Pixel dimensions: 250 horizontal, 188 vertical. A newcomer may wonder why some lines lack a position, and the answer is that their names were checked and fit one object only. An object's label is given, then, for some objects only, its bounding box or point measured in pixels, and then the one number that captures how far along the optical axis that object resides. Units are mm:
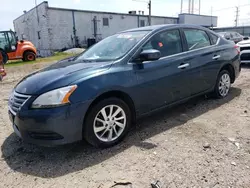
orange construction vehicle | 15867
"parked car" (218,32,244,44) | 17444
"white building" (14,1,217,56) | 24953
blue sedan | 2812
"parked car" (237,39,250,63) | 8125
